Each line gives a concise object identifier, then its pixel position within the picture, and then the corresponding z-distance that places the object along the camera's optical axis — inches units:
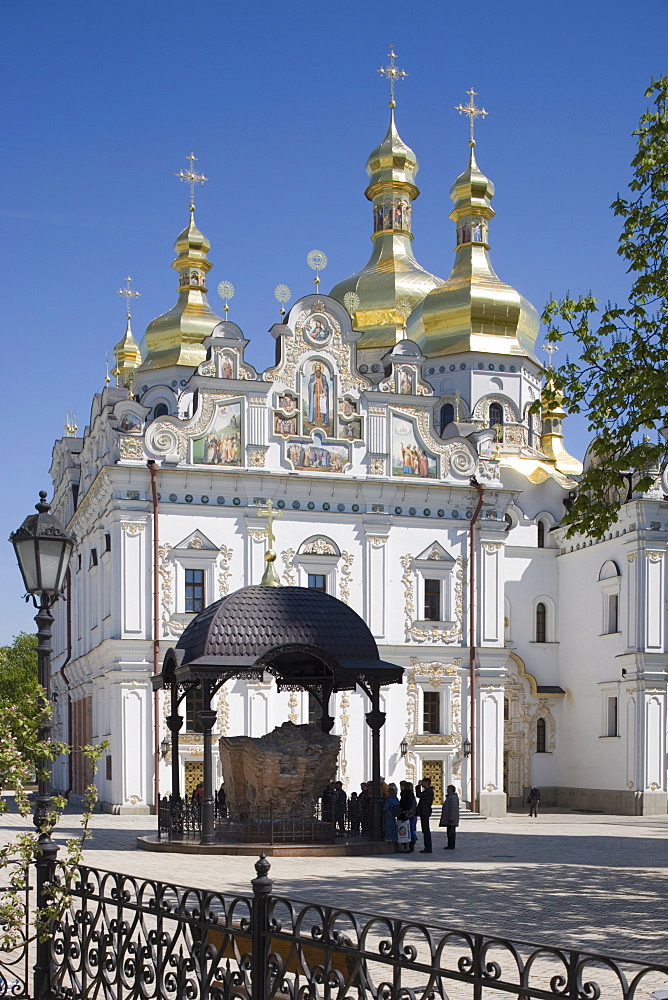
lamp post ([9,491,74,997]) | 364.2
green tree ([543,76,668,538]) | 636.1
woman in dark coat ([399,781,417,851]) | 870.4
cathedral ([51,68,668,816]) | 1216.2
